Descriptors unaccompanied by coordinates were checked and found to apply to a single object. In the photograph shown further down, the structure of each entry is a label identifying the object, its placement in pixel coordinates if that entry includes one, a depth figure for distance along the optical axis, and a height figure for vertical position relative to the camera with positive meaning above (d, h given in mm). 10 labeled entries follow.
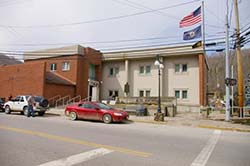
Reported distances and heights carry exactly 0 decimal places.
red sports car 15945 -1041
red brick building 27781 +3192
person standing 18869 -921
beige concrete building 29366 +3647
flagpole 24522 +8273
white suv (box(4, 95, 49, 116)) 19847 -772
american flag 19952 +7352
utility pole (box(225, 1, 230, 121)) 17781 +773
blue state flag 20703 +6142
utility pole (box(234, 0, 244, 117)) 18484 +3124
